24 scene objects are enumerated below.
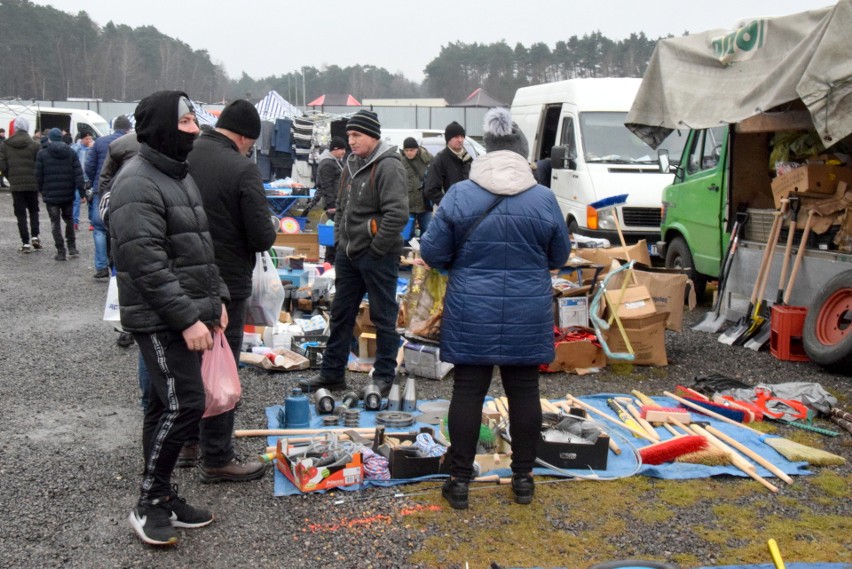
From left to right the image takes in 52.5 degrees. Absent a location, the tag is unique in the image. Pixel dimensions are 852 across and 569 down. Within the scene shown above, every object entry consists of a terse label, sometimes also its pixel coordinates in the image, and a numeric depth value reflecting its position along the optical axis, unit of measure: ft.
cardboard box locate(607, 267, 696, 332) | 26.32
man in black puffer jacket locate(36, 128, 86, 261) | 42.11
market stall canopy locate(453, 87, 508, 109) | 124.96
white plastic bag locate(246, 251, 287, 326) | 17.34
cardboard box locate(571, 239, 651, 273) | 29.22
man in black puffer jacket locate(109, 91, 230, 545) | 12.31
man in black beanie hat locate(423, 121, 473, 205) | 35.09
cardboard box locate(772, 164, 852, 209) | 26.66
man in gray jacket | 20.03
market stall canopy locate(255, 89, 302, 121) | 76.74
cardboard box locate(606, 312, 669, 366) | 25.02
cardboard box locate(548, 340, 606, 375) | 24.27
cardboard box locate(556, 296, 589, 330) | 25.00
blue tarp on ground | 16.30
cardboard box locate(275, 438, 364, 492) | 15.28
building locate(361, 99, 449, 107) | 186.58
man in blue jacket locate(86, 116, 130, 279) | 36.91
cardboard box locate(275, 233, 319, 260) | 39.22
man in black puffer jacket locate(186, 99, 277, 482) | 15.57
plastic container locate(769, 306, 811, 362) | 26.20
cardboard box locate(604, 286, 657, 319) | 24.90
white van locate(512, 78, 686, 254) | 38.55
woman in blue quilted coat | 14.25
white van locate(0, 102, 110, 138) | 93.25
